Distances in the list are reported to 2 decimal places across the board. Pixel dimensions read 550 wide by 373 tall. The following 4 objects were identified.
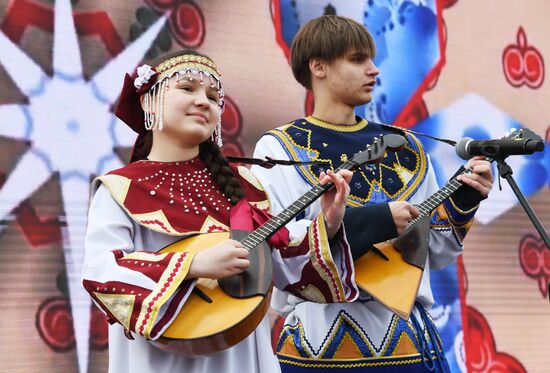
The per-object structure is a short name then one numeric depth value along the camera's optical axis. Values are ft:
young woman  11.56
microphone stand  13.67
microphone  13.41
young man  14.56
